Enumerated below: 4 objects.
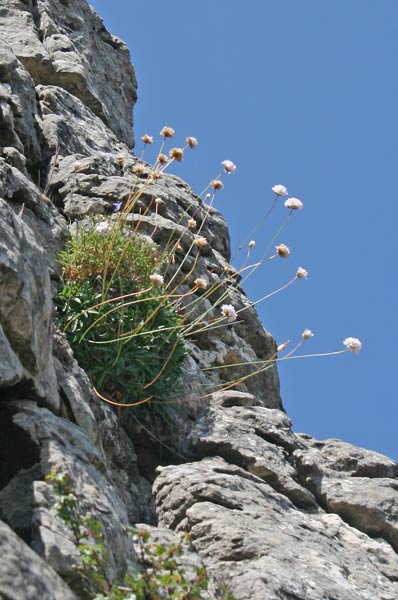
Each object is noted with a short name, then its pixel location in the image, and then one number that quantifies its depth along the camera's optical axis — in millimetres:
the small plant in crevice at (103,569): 7234
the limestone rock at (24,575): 5887
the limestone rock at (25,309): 9687
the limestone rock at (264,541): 10062
